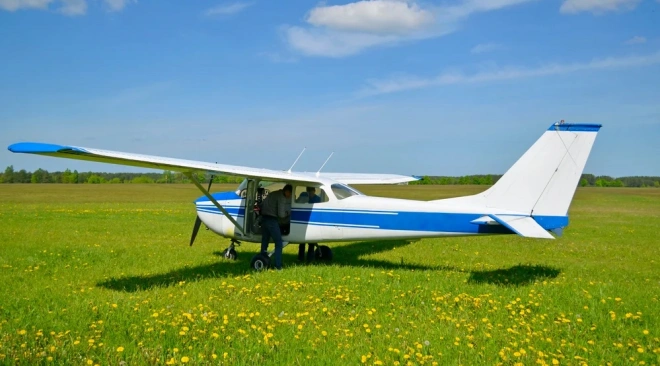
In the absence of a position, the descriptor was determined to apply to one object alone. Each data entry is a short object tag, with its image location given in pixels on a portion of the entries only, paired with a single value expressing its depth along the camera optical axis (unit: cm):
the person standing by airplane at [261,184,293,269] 1080
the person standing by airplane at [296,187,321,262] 1116
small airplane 897
